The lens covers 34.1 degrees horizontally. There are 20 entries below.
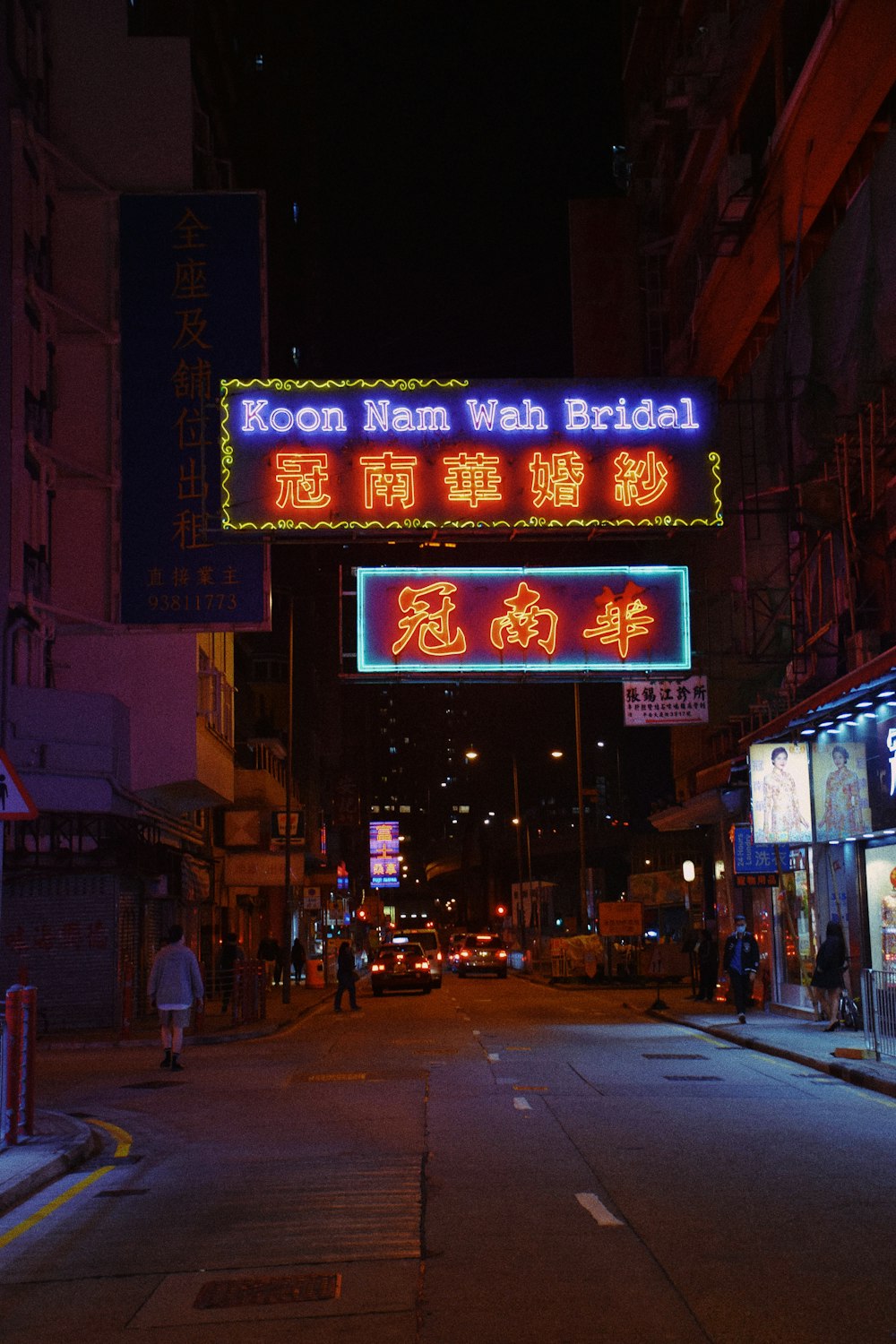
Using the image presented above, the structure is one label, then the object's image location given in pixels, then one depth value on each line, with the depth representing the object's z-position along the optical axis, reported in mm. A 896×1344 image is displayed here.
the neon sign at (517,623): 20016
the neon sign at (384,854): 112062
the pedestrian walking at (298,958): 49812
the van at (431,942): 52375
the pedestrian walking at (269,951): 41531
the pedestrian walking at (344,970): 33906
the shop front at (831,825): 22172
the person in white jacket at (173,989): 20672
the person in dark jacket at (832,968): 23125
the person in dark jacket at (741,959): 27750
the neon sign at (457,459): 19219
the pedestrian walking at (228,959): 31945
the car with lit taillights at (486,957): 60500
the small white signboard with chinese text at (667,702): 33062
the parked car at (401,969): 44250
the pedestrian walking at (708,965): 34625
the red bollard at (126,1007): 26812
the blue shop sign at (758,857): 29719
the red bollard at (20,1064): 12773
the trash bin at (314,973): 51844
